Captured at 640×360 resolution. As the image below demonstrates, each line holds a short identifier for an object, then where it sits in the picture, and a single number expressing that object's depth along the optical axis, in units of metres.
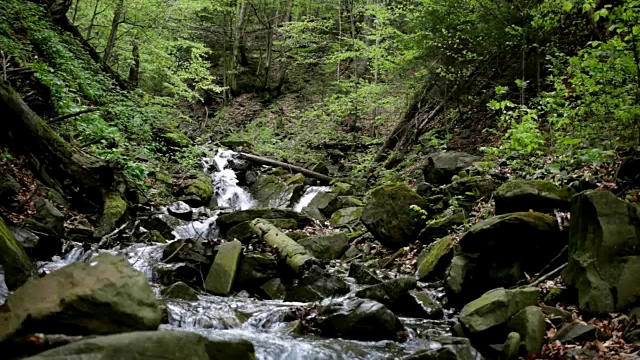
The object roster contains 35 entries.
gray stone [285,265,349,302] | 7.16
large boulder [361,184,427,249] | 9.37
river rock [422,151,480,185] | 10.71
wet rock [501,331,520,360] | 4.56
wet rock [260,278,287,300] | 7.41
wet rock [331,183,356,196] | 14.52
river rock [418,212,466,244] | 8.66
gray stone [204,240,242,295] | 7.41
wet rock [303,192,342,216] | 13.14
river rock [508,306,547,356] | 4.56
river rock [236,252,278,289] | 7.70
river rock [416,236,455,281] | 7.75
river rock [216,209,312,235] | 11.41
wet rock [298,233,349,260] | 9.73
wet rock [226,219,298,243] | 10.31
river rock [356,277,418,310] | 6.41
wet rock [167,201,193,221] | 11.70
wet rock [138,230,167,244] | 9.54
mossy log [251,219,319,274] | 7.93
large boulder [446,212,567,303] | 6.33
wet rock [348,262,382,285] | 7.60
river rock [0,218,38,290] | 5.23
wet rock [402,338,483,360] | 4.33
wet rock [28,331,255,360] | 2.63
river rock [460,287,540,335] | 4.99
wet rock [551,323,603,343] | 4.50
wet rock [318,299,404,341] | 5.53
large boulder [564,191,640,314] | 4.84
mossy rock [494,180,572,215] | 6.80
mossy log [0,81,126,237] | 8.64
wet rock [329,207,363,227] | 11.93
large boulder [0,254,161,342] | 3.21
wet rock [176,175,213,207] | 13.84
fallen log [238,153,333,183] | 16.77
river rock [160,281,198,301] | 6.73
